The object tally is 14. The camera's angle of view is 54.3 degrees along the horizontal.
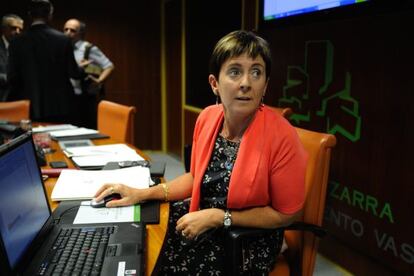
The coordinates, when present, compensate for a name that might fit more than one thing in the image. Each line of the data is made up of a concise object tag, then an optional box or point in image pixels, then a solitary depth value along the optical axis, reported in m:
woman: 1.28
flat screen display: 2.17
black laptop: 0.86
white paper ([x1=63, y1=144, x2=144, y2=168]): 1.78
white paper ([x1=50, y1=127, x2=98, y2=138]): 2.43
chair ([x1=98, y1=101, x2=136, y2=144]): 2.51
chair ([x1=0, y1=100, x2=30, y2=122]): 3.14
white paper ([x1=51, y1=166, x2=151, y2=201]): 1.38
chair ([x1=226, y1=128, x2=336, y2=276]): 1.36
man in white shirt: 4.31
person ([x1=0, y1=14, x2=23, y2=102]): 3.91
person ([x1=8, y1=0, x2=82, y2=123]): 3.20
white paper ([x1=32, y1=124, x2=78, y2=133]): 2.60
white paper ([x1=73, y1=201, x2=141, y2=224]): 1.17
